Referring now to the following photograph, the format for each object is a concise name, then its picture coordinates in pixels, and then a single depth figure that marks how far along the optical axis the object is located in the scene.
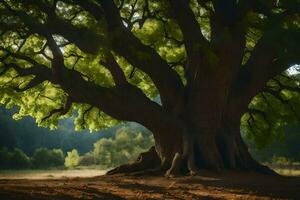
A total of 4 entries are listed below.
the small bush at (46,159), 61.22
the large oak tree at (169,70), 15.78
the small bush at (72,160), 59.53
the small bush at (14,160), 56.88
